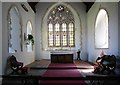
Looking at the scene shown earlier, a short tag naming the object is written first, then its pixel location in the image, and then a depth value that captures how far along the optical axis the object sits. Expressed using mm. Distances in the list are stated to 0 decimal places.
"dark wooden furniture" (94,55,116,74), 3106
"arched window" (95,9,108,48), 4718
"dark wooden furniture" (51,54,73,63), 5067
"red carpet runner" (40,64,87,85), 2662
